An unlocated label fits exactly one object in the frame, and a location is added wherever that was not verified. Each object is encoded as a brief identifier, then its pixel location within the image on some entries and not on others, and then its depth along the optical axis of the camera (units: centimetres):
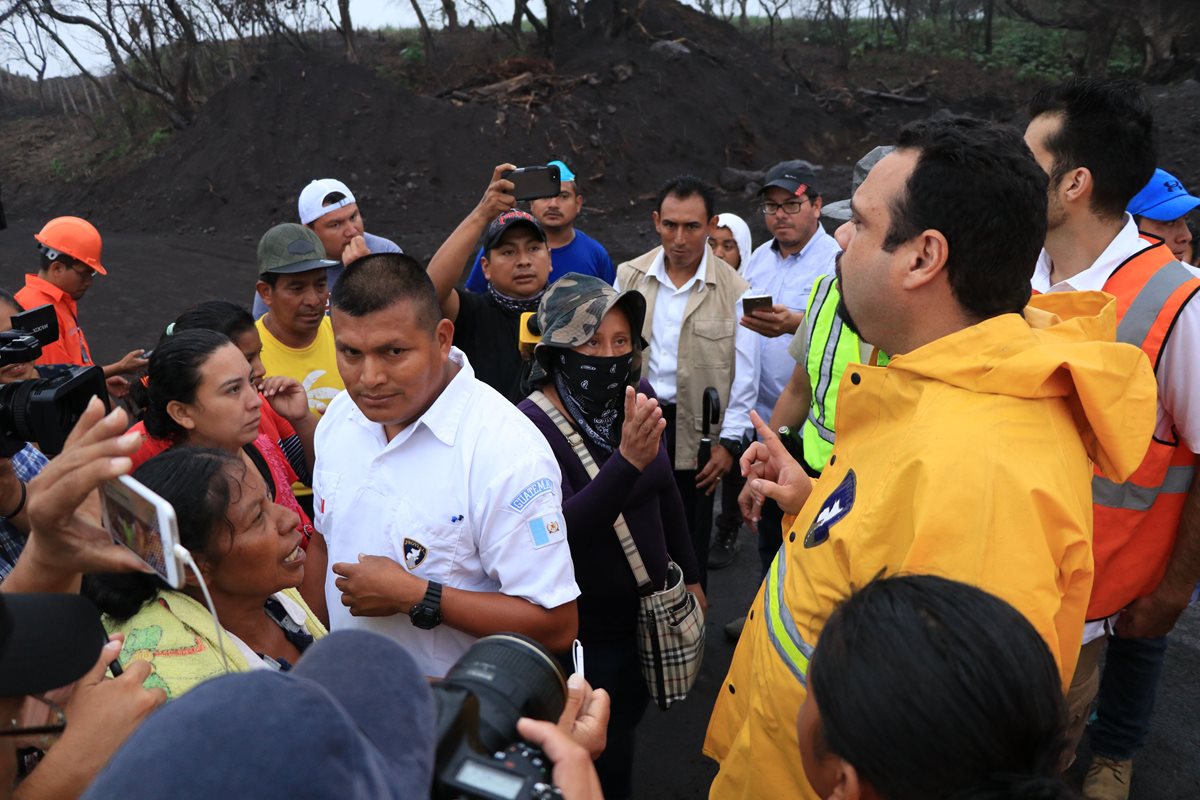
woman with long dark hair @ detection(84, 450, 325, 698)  190
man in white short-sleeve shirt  227
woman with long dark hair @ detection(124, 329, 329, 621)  310
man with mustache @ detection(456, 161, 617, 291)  530
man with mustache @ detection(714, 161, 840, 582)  487
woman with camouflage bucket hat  265
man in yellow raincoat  157
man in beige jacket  462
